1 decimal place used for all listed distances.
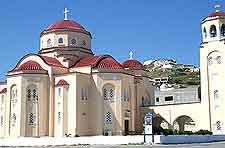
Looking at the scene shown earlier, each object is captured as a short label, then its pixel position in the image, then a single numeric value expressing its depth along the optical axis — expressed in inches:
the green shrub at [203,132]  1680.6
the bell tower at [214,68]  1892.2
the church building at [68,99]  1888.5
